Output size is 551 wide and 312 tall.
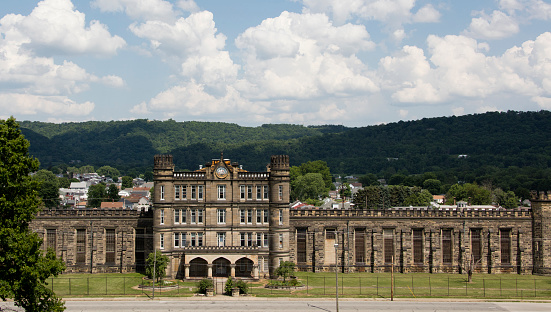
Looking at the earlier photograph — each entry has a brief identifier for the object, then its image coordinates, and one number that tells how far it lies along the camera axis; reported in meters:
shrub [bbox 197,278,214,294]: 68.94
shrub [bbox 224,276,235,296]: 69.19
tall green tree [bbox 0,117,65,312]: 42.62
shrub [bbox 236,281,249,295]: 69.06
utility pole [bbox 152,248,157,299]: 69.87
